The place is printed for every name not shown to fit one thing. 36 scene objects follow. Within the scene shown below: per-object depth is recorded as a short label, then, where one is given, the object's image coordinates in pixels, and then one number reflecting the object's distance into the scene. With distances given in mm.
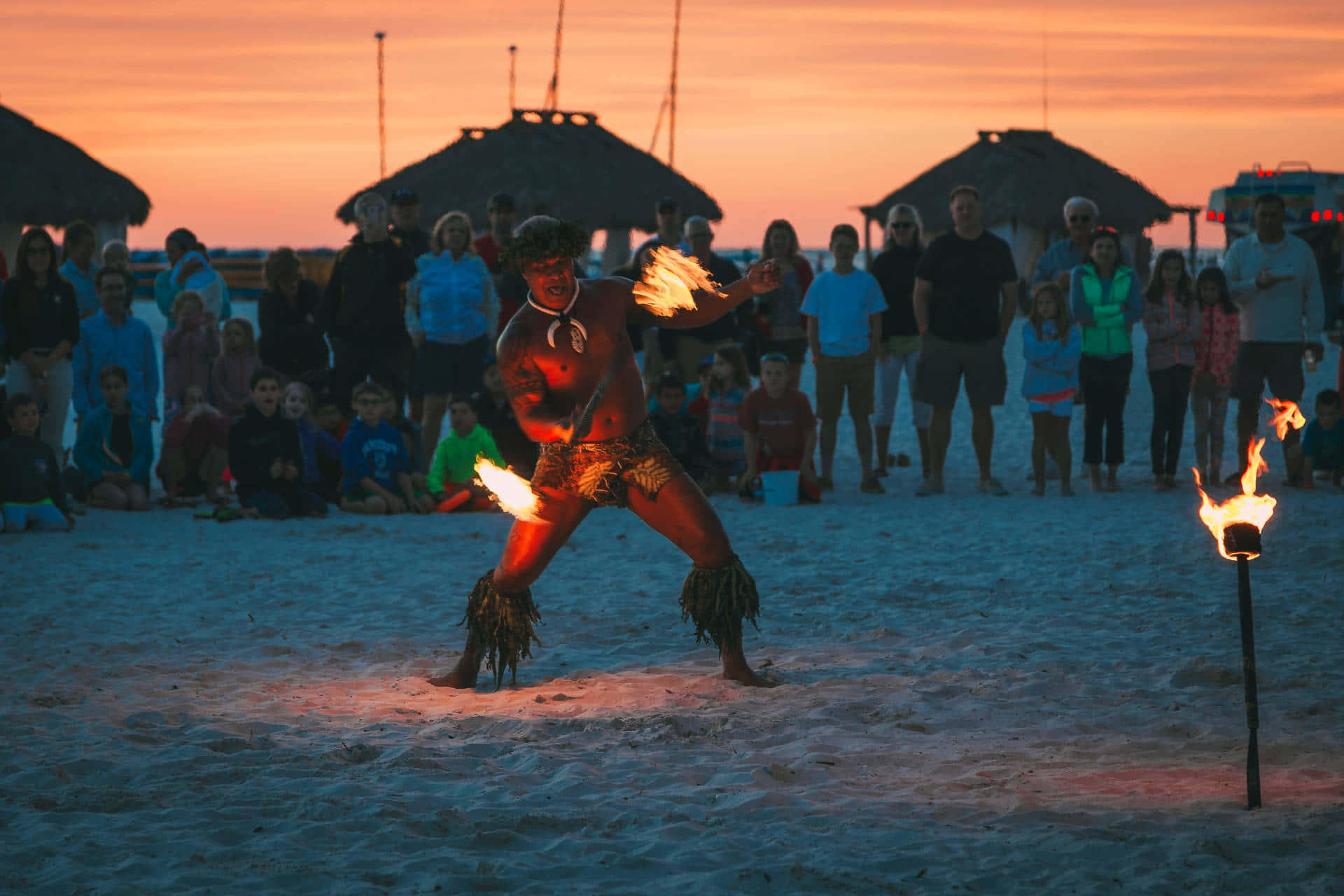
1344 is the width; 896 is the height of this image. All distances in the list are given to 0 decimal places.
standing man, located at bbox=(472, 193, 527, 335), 20078
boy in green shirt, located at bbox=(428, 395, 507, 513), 18734
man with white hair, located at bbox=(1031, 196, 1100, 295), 19812
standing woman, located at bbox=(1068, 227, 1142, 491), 19047
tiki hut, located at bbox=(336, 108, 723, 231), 49094
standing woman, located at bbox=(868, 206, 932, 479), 20719
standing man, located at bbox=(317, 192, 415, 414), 19125
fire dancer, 9734
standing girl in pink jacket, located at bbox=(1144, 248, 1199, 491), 19422
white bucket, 18969
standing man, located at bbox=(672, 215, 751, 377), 19937
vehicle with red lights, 45406
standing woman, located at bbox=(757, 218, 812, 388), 20750
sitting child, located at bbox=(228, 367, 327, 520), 18172
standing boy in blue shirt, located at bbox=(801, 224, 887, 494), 19562
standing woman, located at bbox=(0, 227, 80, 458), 18422
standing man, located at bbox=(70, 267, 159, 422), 19672
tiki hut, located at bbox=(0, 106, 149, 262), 41344
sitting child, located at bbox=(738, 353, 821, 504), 18922
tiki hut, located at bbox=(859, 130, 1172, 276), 59750
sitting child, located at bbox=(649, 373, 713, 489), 19625
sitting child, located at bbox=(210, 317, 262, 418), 20078
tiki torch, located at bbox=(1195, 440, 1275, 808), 7309
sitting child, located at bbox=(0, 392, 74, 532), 16937
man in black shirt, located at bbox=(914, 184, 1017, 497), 18922
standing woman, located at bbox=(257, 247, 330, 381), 19828
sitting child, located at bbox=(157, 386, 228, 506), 19422
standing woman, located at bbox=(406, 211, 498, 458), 19281
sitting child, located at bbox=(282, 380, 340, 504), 18594
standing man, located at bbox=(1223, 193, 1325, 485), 19406
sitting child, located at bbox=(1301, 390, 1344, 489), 19984
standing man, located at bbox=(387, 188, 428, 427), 19859
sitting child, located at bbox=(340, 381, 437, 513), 18562
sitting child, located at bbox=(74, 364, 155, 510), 18891
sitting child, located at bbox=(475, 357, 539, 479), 19344
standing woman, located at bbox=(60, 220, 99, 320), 19766
